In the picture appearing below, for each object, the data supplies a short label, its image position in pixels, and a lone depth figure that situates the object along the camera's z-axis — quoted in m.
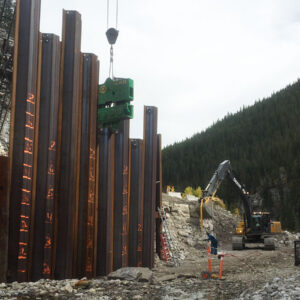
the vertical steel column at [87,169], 12.83
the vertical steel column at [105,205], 13.52
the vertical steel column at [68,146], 12.20
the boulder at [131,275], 11.70
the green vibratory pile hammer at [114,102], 13.10
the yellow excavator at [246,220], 25.20
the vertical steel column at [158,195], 19.03
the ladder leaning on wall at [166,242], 19.14
